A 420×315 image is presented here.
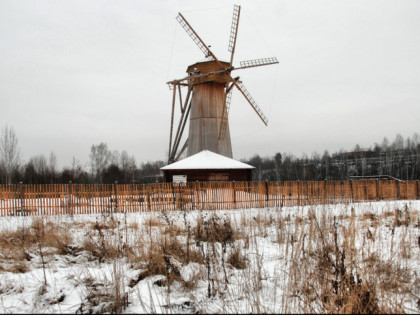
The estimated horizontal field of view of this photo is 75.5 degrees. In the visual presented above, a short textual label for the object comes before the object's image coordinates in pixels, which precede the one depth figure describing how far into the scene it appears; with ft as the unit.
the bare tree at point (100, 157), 209.56
